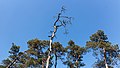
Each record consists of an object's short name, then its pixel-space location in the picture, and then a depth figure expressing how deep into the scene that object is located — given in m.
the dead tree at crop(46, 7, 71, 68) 13.17
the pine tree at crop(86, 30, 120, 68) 35.34
